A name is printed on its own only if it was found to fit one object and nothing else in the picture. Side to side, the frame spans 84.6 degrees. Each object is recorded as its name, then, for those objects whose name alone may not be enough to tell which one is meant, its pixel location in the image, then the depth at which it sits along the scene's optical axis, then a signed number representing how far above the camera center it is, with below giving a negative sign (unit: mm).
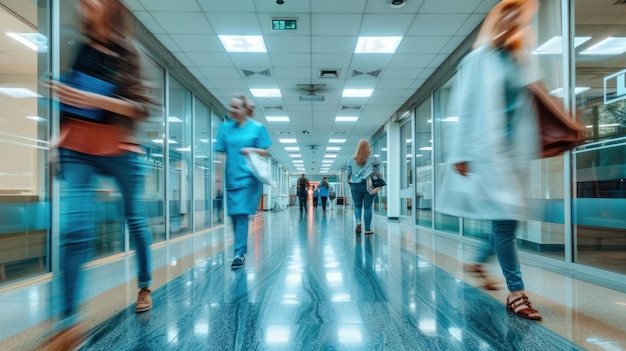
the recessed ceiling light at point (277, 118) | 9641 +1883
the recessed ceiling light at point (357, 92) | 7270 +1975
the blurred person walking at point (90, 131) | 1273 +214
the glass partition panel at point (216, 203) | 8266 -454
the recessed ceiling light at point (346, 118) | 9786 +1897
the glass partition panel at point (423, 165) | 7191 +412
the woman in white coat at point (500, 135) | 1521 +218
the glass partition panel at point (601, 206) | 2588 -190
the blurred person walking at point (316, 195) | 19297 -628
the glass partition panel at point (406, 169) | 8984 +414
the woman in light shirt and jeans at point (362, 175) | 5238 +135
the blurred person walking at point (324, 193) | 14397 -384
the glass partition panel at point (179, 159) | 5508 +450
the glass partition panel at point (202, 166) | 6863 +415
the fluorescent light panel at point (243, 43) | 4871 +2075
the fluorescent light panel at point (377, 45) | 4945 +2065
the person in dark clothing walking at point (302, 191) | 13139 -265
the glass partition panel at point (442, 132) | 6023 +957
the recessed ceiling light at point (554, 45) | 3014 +1303
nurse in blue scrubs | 2838 +179
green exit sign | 4371 +2075
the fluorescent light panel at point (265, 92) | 7199 +1967
